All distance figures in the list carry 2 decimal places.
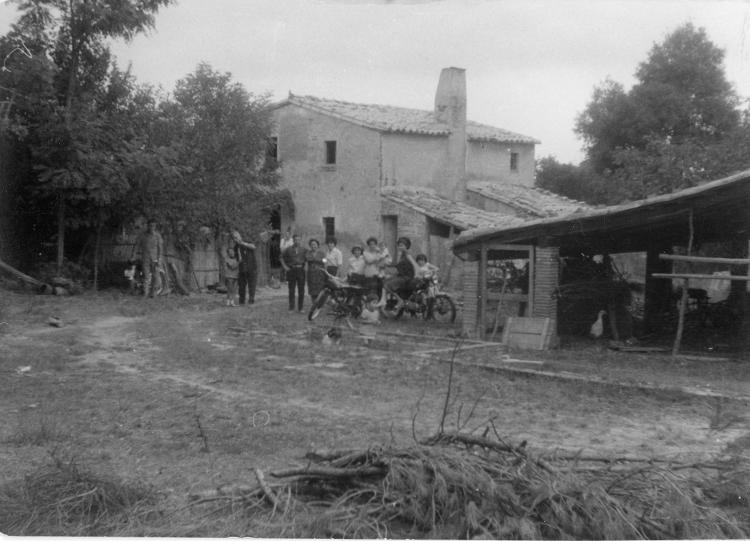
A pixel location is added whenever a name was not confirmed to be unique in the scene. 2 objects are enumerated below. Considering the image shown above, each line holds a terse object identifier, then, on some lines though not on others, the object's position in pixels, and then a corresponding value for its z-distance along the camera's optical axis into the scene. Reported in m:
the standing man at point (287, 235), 24.91
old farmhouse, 27.23
